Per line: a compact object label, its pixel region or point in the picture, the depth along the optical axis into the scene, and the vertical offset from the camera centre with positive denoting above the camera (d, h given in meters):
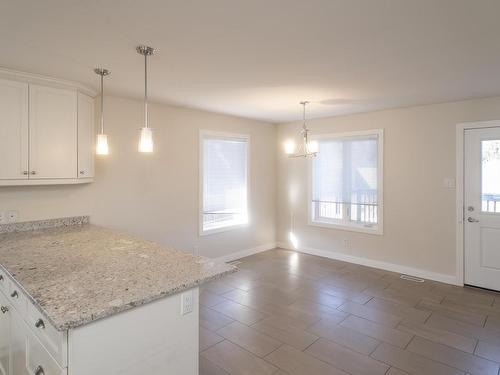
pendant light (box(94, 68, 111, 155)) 2.55 +0.33
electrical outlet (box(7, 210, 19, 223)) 3.06 -0.29
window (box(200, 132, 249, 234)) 4.89 +0.07
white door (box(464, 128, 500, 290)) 3.93 -0.27
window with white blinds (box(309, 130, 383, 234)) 4.91 +0.06
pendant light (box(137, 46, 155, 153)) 2.30 +0.35
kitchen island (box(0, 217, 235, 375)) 1.41 -0.61
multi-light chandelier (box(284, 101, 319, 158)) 4.20 +0.53
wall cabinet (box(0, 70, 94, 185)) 2.77 +0.49
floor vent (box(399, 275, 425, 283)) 4.34 -1.27
